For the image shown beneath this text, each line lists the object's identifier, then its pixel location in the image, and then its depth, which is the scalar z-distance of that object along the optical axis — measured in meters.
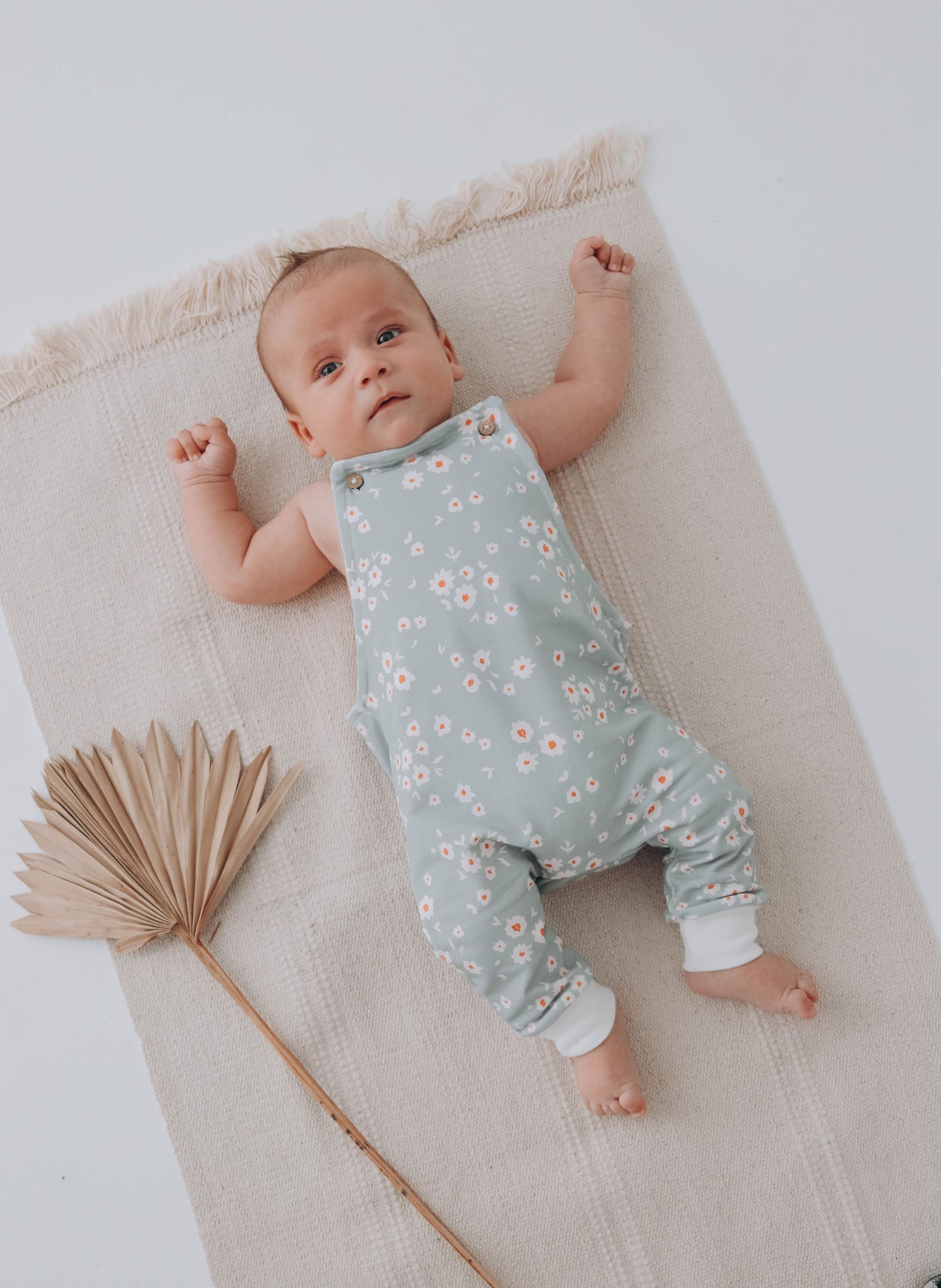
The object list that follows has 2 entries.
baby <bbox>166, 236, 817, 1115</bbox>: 1.12
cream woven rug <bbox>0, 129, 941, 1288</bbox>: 1.19
